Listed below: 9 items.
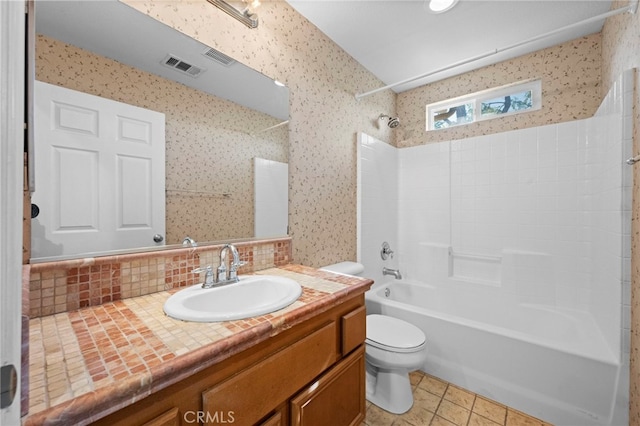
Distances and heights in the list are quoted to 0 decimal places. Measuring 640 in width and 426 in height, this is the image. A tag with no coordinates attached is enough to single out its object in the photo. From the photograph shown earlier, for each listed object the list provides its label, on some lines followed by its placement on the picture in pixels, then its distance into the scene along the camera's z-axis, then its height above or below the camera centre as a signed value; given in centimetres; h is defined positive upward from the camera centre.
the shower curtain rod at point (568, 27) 134 +101
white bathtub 144 -88
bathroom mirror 96 +50
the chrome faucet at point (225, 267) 122 -26
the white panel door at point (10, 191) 30 +2
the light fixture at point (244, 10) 132 +103
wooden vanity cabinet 65 -52
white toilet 159 -88
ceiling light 168 +130
